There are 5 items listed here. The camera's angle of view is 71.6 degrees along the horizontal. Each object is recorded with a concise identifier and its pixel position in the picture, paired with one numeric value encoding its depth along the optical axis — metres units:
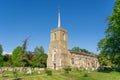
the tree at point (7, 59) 32.07
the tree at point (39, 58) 30.87
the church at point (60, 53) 27.39
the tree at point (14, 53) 30.35
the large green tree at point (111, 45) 18.67
